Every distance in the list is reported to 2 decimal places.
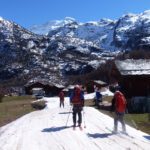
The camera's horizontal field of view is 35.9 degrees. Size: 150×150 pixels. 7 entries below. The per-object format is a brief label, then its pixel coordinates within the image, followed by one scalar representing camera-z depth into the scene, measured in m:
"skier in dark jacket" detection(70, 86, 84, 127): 10.55
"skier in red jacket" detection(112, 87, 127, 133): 9.81
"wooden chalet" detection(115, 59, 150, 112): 20.82
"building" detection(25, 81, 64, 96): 66.70
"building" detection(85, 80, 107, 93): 58.60
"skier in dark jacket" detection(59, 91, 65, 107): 22.57
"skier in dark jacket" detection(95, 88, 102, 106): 22.41
